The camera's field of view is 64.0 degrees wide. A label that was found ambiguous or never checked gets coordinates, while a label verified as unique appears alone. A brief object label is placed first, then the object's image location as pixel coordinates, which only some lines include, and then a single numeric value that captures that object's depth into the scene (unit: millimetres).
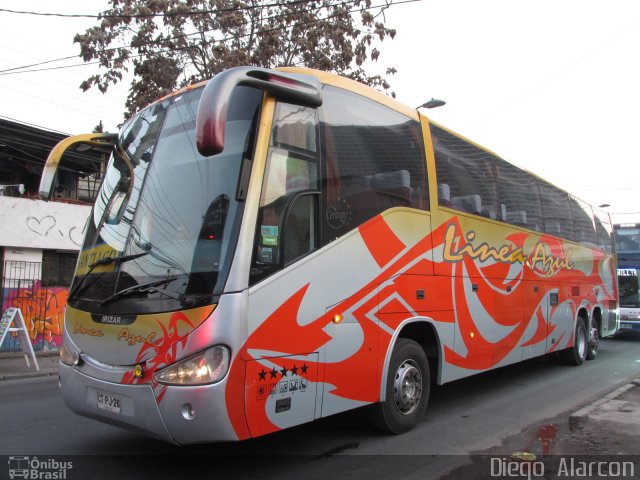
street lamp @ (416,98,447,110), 13000
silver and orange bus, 3725
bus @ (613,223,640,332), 16734
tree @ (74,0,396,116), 14305
